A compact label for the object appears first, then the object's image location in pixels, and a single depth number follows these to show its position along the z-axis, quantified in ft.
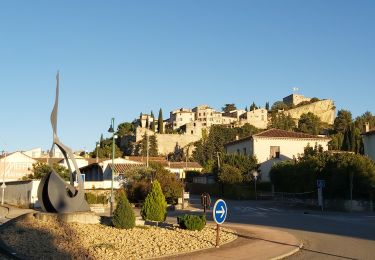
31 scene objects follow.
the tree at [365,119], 366.35
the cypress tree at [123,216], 56.65
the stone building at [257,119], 528.22
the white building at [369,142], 186.29
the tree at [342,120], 418.02
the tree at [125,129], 538.06
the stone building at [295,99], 613.11
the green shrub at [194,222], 58.29
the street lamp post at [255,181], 176.87
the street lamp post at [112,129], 102.62
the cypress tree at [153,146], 454.81
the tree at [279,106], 567.75
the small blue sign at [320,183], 116.91
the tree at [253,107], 576.61
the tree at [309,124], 470.39
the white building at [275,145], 214.48
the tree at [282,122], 490.90
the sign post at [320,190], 117.19
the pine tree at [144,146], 438.16
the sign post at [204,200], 83.62
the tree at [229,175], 184.65
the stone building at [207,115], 593.01
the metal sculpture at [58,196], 62.75
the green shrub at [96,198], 137.08
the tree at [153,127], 515.58
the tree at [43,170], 183.73
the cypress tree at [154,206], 62.69
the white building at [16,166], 248.11
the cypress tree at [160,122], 510.25
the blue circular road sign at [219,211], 44.68
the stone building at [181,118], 600.39
